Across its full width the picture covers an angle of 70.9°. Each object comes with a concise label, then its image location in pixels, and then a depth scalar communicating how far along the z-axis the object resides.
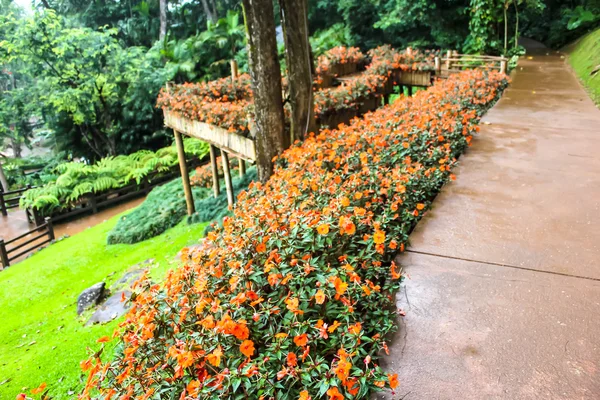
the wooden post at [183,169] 10.38
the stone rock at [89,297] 7.07
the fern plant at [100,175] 13.39
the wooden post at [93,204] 14.45
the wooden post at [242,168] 10.79
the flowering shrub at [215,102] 7.60
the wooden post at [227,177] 9.13
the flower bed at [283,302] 1.86
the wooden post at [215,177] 10.73
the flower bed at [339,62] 12.01
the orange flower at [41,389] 1.77
